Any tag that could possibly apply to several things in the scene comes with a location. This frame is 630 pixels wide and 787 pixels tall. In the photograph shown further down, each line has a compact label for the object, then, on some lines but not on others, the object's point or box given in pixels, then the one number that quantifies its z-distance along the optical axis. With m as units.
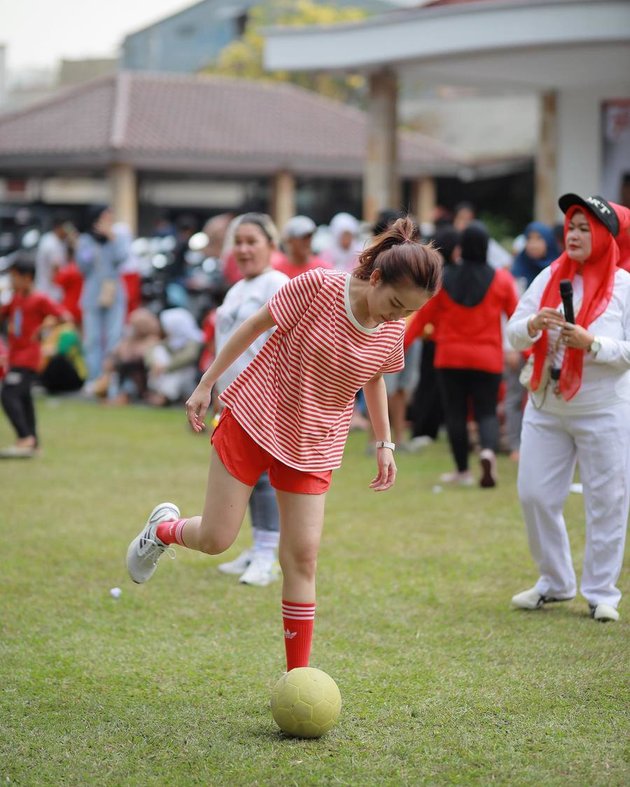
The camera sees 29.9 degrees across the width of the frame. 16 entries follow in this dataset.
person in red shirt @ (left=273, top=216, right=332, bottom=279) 9.30
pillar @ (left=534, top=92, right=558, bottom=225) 17.12
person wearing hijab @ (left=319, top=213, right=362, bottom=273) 13.78
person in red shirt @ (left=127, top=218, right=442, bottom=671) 4.34
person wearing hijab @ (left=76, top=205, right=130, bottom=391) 15.70
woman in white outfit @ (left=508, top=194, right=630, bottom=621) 5.77
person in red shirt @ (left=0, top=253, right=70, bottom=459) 11.12
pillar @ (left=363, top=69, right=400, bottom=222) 17.41
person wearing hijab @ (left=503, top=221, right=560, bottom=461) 10.89
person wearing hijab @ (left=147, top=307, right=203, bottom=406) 15.17
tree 43.06
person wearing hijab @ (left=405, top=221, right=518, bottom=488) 9.53
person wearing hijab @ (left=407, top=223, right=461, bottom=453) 11.77
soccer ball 4.23
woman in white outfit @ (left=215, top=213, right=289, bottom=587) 6.60
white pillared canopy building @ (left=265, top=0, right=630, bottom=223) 14.55
